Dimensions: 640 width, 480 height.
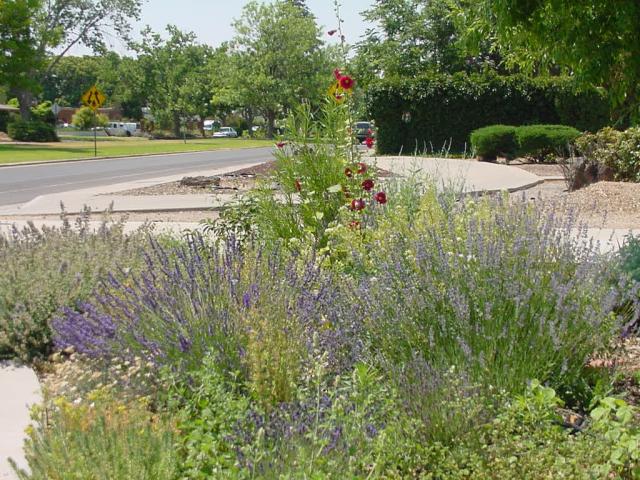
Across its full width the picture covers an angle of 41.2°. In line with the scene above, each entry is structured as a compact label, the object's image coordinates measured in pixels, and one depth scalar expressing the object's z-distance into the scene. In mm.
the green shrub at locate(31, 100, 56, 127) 75375
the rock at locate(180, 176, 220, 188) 20727
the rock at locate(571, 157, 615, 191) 18016
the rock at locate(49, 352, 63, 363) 5063
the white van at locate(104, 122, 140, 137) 93375
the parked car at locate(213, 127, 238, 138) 95462
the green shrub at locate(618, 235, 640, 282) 5975
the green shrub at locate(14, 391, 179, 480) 3129
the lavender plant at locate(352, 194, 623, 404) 4152
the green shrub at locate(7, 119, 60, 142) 58938
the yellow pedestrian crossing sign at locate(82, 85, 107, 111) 40531
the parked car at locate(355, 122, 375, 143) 59222
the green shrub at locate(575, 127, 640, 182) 17281
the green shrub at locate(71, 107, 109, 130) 86062
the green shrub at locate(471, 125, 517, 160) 29844
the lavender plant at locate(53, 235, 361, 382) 4332
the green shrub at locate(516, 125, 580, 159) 28344
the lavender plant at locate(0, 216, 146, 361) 5637
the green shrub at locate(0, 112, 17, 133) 72569
